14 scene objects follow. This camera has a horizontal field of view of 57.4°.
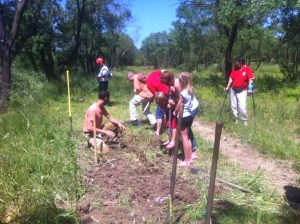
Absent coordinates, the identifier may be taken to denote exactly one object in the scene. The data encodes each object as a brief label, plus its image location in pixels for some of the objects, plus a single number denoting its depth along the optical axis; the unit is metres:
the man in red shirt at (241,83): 6.85
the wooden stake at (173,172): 3.01
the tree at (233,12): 9.53
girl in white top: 4.54
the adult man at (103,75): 9.12
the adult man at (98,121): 5.12
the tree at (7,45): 8.06
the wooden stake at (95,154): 4.52
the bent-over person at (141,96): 6.90
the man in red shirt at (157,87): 5.95
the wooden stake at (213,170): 2.39
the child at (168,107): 5.01
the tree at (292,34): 12.64
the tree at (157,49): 58.86
